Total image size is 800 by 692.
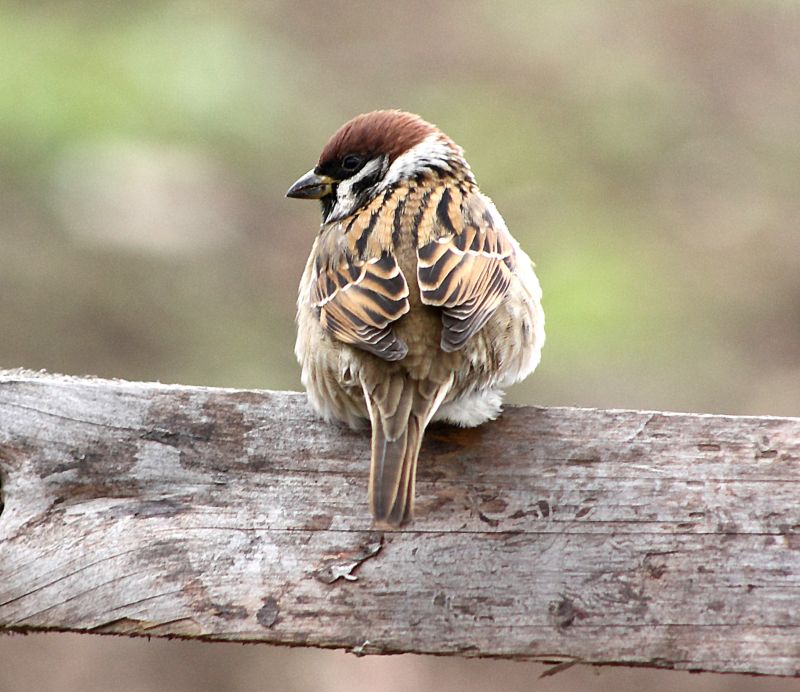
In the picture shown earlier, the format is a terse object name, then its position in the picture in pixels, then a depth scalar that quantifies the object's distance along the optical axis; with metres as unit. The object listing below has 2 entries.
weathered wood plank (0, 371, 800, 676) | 5.48
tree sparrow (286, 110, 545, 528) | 6.01
